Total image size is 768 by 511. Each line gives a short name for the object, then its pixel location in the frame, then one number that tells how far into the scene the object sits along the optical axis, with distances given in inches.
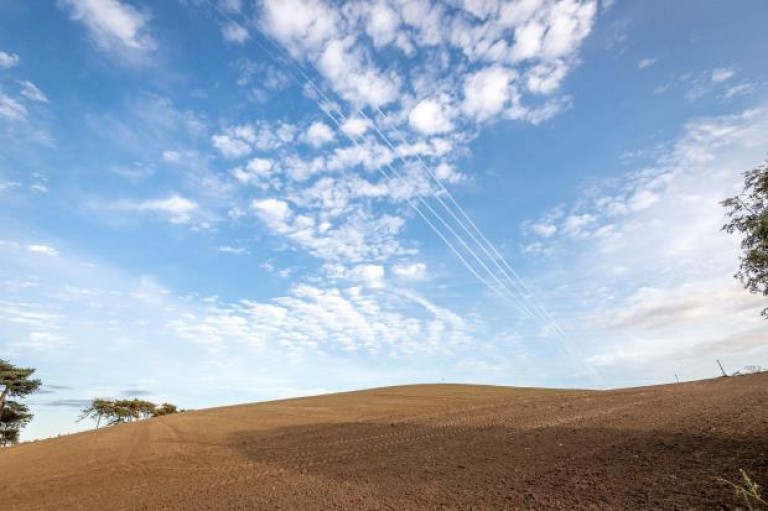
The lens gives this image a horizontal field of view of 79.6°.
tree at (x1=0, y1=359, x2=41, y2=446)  2266.2
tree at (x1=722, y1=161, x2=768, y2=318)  600.1
